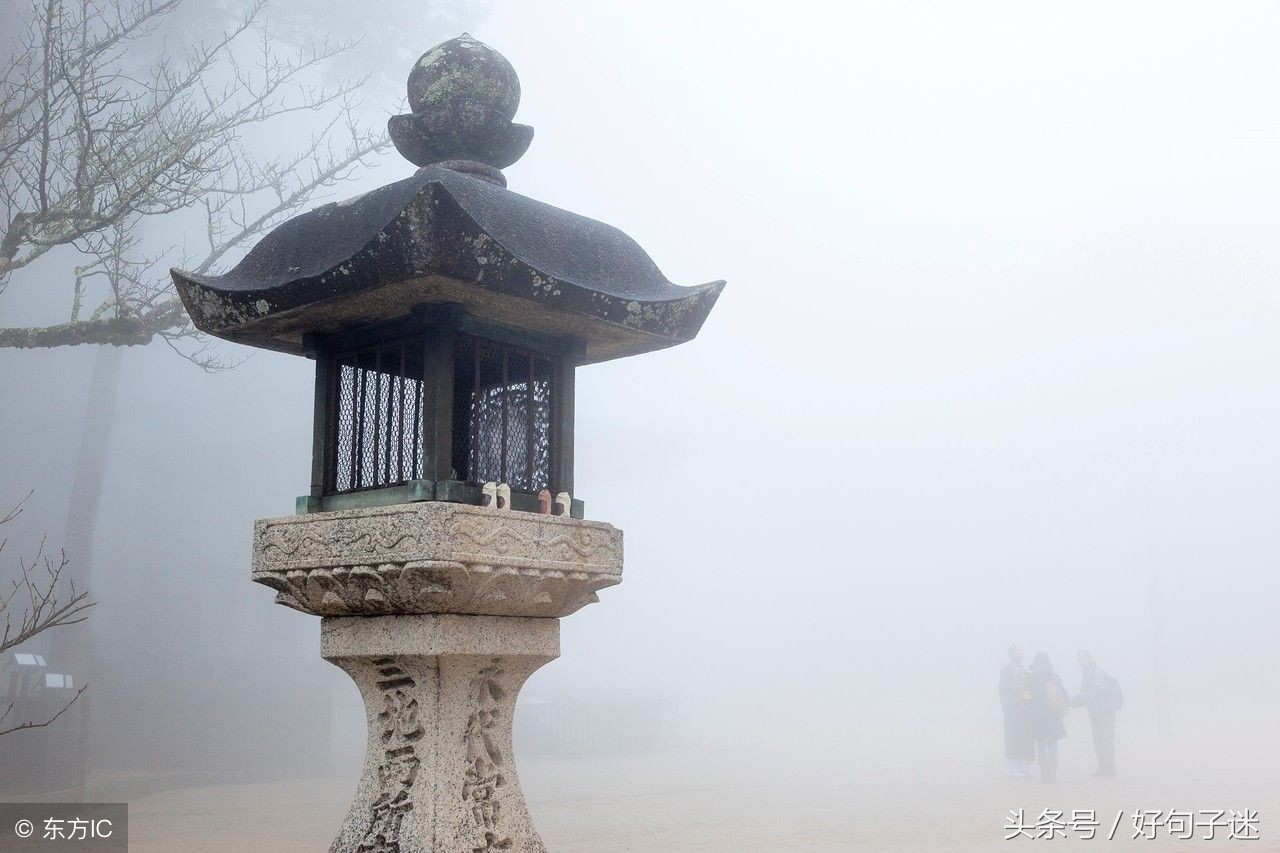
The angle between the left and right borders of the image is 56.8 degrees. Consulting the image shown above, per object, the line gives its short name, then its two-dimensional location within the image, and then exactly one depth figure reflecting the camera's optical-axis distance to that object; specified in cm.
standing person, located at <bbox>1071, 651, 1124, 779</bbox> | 1215
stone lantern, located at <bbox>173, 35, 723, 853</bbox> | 324
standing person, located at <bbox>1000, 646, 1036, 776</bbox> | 1241
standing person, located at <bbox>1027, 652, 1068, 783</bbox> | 1223
